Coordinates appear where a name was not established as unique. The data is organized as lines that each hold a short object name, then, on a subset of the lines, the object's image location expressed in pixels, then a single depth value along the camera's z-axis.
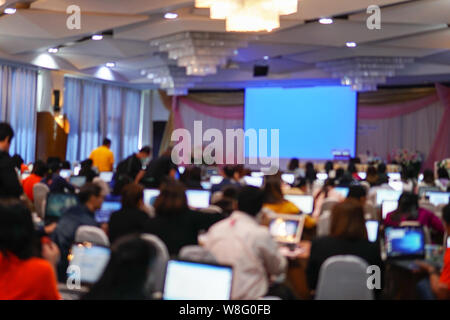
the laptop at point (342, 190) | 10.17
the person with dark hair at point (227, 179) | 9.91
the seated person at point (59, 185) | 9.55
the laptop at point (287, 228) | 6.35
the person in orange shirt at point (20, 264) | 3.25
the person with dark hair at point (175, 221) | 5.52
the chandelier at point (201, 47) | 13.23
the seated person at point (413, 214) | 7.30
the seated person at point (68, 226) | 5.36
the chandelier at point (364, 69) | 16.48
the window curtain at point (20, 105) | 17.31
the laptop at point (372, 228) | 6.62
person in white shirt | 4.59
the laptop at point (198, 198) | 8.91
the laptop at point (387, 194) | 10.07
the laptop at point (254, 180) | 12.01
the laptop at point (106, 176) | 13.70
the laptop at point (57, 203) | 7.82
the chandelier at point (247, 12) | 9.08
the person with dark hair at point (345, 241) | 4.91
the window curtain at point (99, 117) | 20.73
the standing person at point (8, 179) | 5.68
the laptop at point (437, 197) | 9.76
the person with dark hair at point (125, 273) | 2.57
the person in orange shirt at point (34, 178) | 10.52
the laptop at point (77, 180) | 11.61
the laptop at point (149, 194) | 9.01
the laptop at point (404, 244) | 6.12
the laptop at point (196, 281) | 3.55
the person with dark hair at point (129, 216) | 5.73
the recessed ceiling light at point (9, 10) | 11.59
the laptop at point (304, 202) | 9.02
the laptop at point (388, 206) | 8.55
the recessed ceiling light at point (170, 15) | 11.70
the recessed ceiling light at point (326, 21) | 12.08
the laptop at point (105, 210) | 7.32
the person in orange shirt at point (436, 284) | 4.68
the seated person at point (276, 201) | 7.36
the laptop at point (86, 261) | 4.31
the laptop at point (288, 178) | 13.87
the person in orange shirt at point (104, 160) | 14.38
